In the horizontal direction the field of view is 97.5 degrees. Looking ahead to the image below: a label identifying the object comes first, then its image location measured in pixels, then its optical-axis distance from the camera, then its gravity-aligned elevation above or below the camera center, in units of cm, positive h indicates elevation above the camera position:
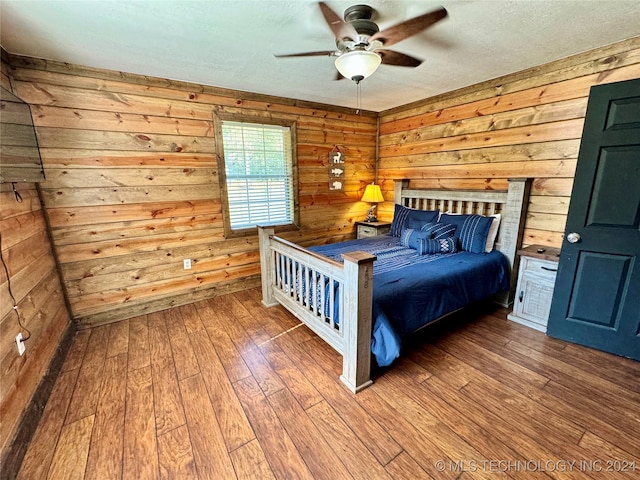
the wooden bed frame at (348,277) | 179 -79
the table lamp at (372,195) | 416 -26
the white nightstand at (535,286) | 252 -101
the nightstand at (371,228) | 414 -76
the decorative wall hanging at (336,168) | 405 +13
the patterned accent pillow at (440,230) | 307 -58
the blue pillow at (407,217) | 344 -50
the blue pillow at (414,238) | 297 -67
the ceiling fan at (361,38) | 154 +81
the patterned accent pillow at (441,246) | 294 -72
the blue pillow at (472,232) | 294 -59
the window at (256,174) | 330 +5
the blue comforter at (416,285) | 191 -87
